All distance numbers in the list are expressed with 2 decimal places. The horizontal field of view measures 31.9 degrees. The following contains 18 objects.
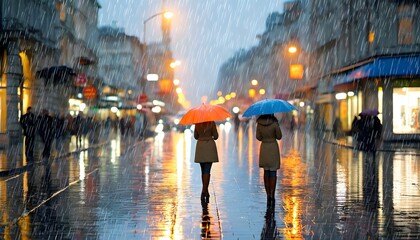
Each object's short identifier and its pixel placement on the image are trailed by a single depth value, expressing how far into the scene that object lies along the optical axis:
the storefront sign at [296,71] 69.61
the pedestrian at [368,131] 30.88
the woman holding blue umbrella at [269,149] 13.58
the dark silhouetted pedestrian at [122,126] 58.08
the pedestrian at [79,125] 36.47
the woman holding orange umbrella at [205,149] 14.18
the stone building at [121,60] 107.19
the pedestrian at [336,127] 50.91
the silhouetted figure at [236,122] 78.34
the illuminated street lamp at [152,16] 47.66
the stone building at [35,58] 39.75
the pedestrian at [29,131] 27.05
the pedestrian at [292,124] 70.95
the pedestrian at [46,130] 27.62
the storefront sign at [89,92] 44.47
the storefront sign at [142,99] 56.92
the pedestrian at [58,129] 32.60
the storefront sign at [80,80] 45.33
